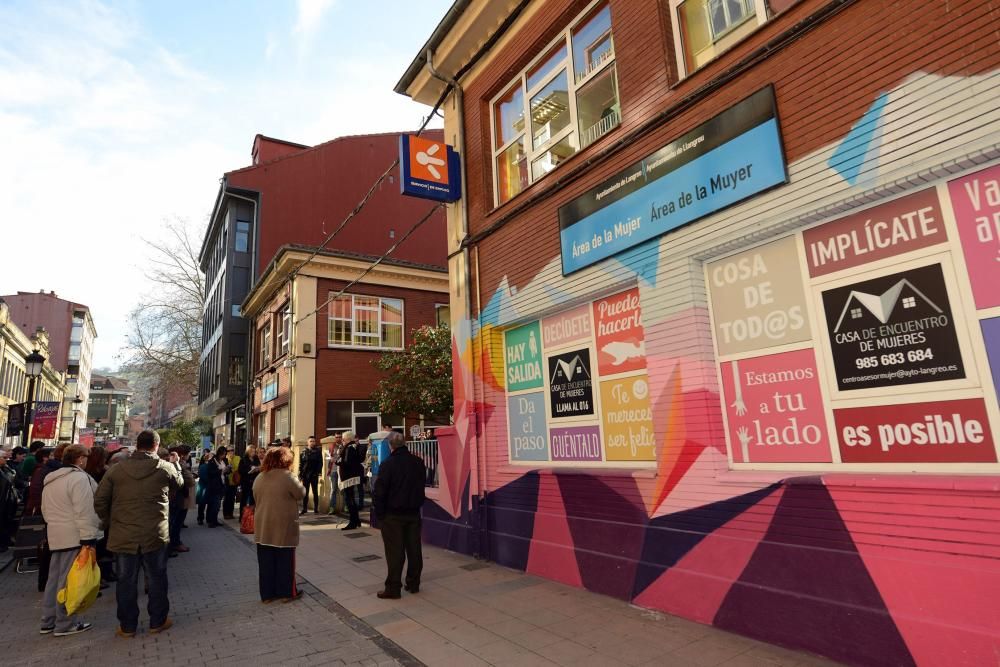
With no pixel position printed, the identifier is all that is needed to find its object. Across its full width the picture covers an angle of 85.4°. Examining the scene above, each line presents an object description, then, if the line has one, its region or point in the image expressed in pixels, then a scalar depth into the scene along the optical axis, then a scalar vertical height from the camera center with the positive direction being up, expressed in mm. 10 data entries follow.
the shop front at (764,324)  3490 +798
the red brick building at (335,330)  17109 +3661
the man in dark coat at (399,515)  5944 -850
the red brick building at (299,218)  25203 +10585
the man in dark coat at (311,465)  13117 -538
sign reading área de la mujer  4621 +2285
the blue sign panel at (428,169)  8422 +4194
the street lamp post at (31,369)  15172 +2483
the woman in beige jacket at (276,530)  5934 -929
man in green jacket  4961 -680
